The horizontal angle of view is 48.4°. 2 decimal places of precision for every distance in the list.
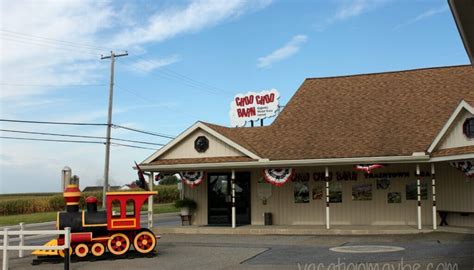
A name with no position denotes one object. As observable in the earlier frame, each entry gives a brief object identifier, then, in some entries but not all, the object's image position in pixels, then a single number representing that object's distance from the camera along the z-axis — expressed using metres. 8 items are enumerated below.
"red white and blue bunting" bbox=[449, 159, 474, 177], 17.27
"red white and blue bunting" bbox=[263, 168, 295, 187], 20.55
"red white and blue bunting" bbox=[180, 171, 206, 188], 21.72
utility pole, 38.06
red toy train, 14.38
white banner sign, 34.53
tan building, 19.48
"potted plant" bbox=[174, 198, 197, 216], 23.20
